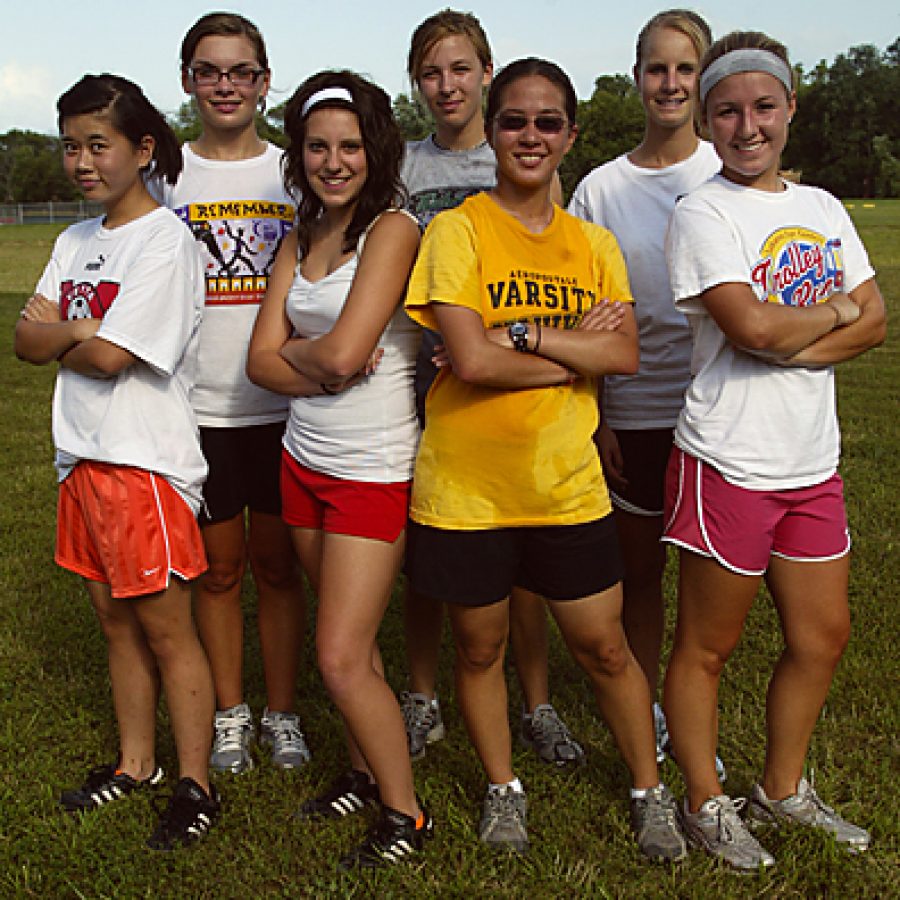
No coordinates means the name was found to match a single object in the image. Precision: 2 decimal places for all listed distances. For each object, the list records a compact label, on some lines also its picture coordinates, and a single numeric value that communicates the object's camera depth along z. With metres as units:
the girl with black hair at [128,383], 3.23
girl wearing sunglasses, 2.91
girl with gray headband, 2.89
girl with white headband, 3.10
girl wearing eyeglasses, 3.60
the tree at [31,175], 89.06
